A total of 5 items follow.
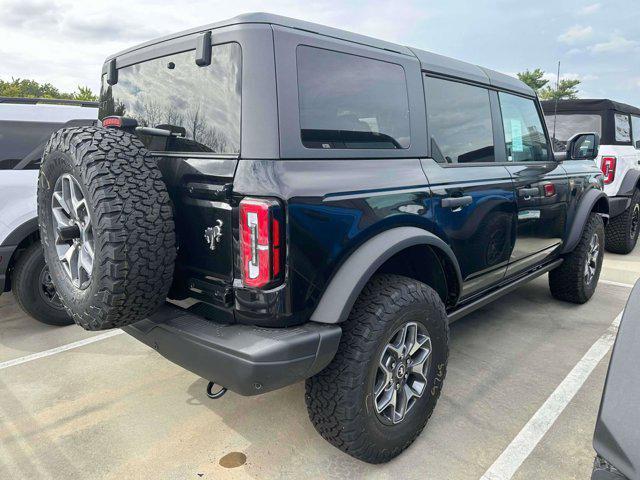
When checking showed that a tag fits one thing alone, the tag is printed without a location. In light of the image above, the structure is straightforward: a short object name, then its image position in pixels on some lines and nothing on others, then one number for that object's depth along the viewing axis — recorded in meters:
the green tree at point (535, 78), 49.94
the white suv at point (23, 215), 3.63
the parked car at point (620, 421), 1.11
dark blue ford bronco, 1.81
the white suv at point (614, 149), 6.14
